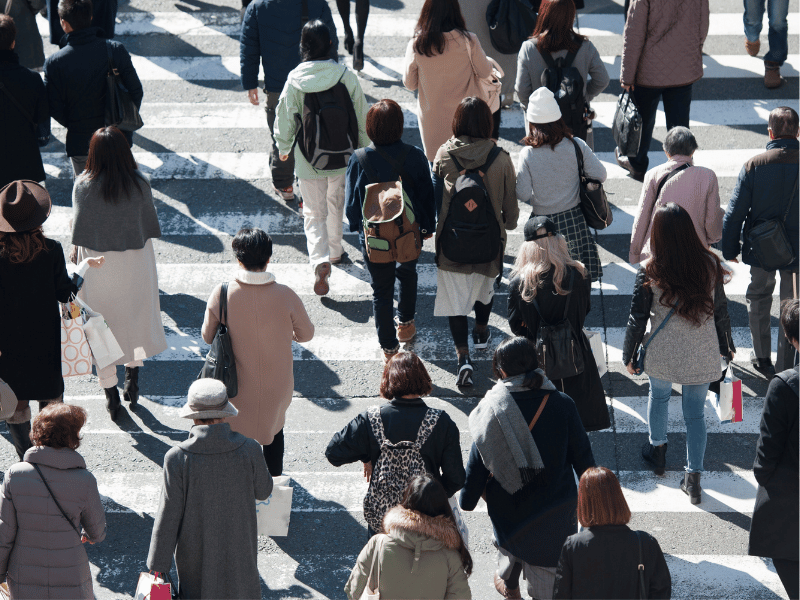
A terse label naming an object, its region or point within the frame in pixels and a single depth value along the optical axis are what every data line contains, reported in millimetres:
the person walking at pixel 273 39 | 18234
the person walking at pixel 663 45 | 18047
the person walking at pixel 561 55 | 16516
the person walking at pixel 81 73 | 16844
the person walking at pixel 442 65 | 16562
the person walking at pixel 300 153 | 15867
